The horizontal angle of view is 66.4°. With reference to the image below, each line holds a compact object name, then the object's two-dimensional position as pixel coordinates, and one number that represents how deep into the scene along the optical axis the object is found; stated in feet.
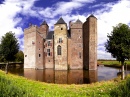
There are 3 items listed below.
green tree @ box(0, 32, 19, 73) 77.58
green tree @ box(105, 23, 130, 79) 48.12
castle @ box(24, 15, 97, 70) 100.26
